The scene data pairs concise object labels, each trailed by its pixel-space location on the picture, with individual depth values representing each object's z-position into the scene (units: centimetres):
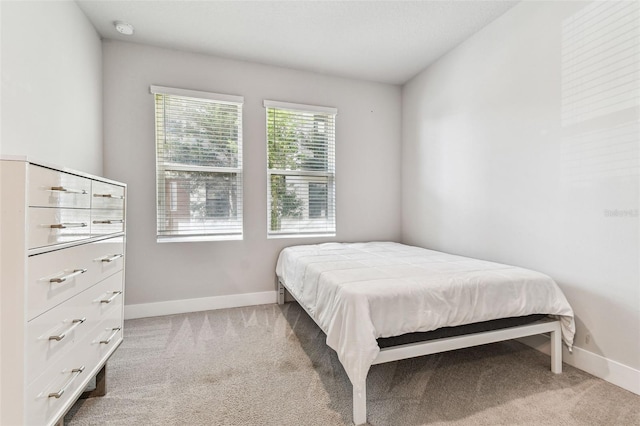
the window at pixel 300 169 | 328
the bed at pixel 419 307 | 146
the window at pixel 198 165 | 292
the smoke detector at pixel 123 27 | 249
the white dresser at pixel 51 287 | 92
